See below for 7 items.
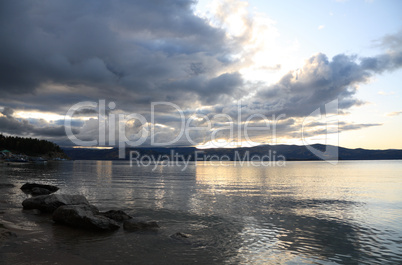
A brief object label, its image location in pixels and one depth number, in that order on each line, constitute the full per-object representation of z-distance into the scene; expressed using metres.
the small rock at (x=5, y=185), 43.75
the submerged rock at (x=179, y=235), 17.55
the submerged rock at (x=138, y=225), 19.42
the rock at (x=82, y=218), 18.72
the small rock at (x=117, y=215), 22.12
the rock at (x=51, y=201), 25.03
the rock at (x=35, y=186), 39.55
